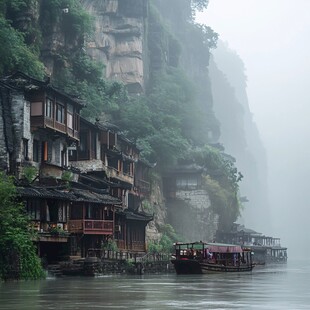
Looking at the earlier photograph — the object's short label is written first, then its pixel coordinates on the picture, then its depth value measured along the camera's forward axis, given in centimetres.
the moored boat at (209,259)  5231
